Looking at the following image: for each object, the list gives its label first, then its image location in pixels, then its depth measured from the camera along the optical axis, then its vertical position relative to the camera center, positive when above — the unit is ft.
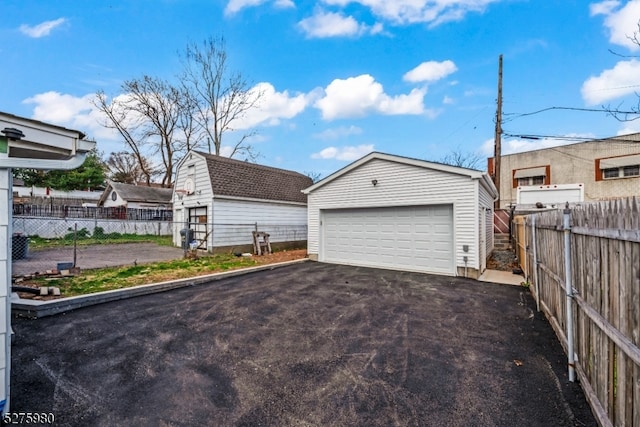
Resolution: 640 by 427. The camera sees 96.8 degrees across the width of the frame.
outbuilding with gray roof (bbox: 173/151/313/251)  42.68 +2.77
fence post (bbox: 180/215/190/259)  35.17 -2.92
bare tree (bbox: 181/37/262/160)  73.67 +35.07
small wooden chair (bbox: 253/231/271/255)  43.19 -3.71
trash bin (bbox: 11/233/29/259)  34.01 -3.13
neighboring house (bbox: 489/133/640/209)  56.65 +11.20
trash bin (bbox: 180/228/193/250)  35.58 -2.10
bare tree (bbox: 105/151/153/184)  117.70 +21.34
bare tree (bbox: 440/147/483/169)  85.56 +18.78
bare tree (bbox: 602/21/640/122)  16.06 +6.14
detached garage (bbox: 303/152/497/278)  26.63 +0.32
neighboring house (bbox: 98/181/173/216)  83.25 +7.11
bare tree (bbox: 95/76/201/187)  79.61 +29.90
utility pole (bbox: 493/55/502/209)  44.50 +14.04
